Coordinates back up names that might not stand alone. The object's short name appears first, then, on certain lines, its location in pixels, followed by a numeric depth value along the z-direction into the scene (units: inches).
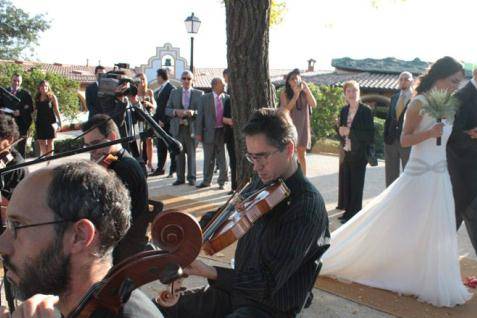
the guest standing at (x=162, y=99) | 382.0
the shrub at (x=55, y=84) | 600.7
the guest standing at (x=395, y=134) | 292.7
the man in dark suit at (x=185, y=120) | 365.4
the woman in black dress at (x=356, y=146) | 275.4
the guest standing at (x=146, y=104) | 406.9
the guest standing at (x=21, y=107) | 423.2
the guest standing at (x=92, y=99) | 374.6
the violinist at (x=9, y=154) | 181.0
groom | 193.6
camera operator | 236.2
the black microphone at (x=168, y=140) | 123.4
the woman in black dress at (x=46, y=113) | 438.9
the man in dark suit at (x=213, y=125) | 354.0
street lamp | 623.2
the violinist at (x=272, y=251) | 100.2
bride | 175.6
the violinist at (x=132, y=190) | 153.7
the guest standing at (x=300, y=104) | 320.5
